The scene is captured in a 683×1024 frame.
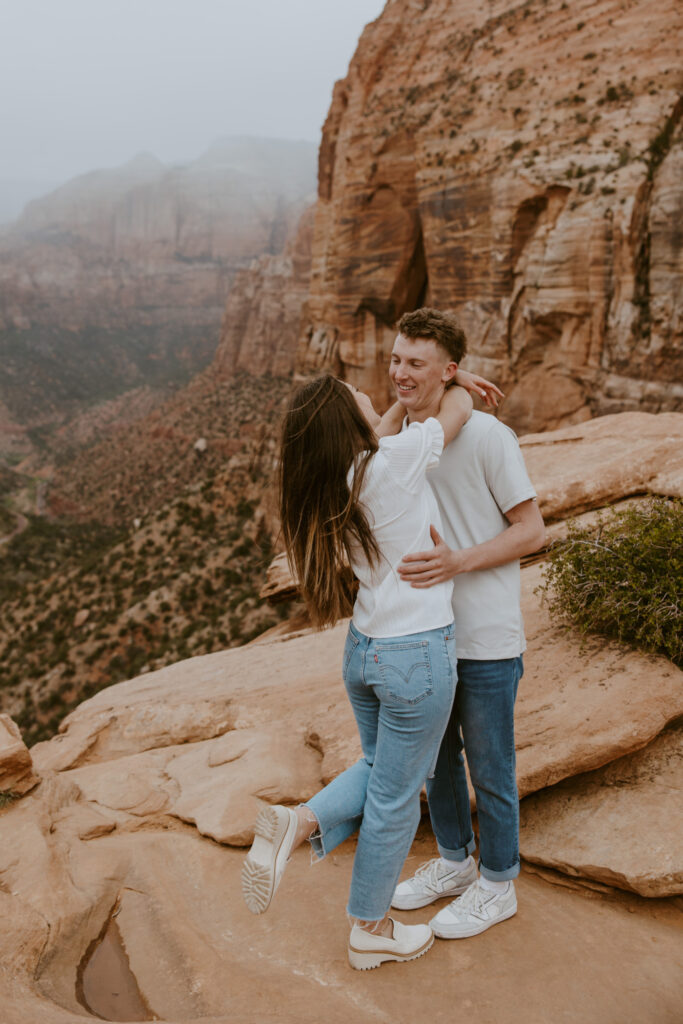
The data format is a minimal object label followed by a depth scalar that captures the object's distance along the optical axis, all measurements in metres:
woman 2.55
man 2.85
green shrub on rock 4.20
